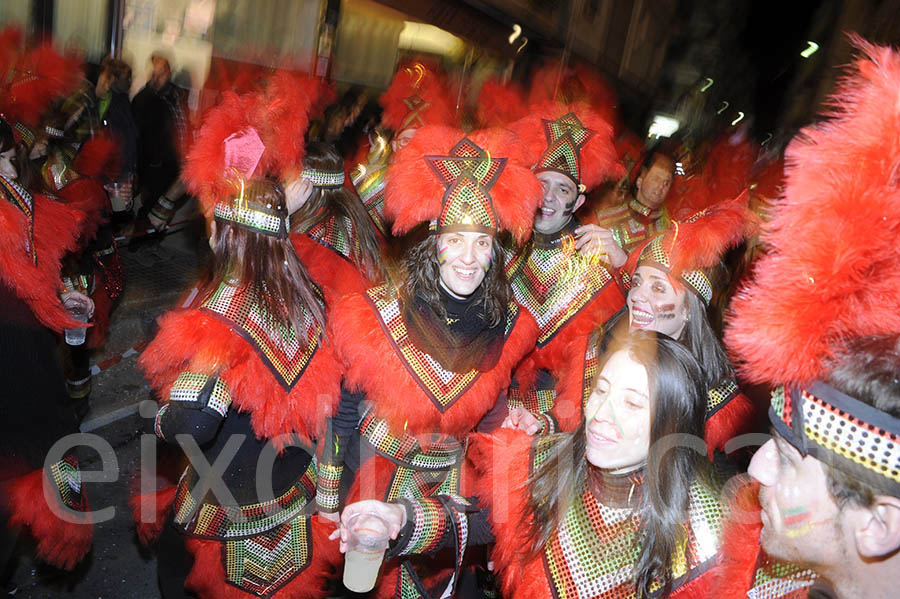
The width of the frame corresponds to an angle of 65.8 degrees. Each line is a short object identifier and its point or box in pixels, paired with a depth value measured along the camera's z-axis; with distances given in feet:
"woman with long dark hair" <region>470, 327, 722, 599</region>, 6.31
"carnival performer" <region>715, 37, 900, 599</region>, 4.24
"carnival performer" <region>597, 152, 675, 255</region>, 15.84
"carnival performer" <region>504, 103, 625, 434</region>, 12.90
